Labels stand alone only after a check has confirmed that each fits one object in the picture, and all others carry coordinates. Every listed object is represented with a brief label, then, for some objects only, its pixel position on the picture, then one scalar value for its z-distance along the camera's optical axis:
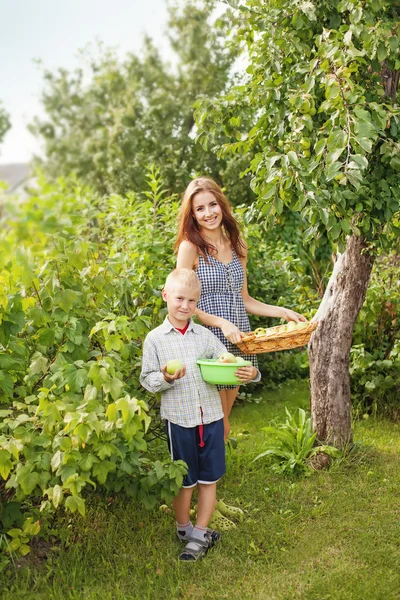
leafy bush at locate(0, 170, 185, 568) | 2.01
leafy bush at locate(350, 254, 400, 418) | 4.77
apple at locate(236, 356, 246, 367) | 2.73
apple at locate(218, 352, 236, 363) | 2.76
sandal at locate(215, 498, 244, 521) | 3.20
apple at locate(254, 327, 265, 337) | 3.07
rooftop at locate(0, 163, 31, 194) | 35.84
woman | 3.25
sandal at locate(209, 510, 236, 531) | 3.09
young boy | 2.79
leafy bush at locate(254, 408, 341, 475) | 3.71
